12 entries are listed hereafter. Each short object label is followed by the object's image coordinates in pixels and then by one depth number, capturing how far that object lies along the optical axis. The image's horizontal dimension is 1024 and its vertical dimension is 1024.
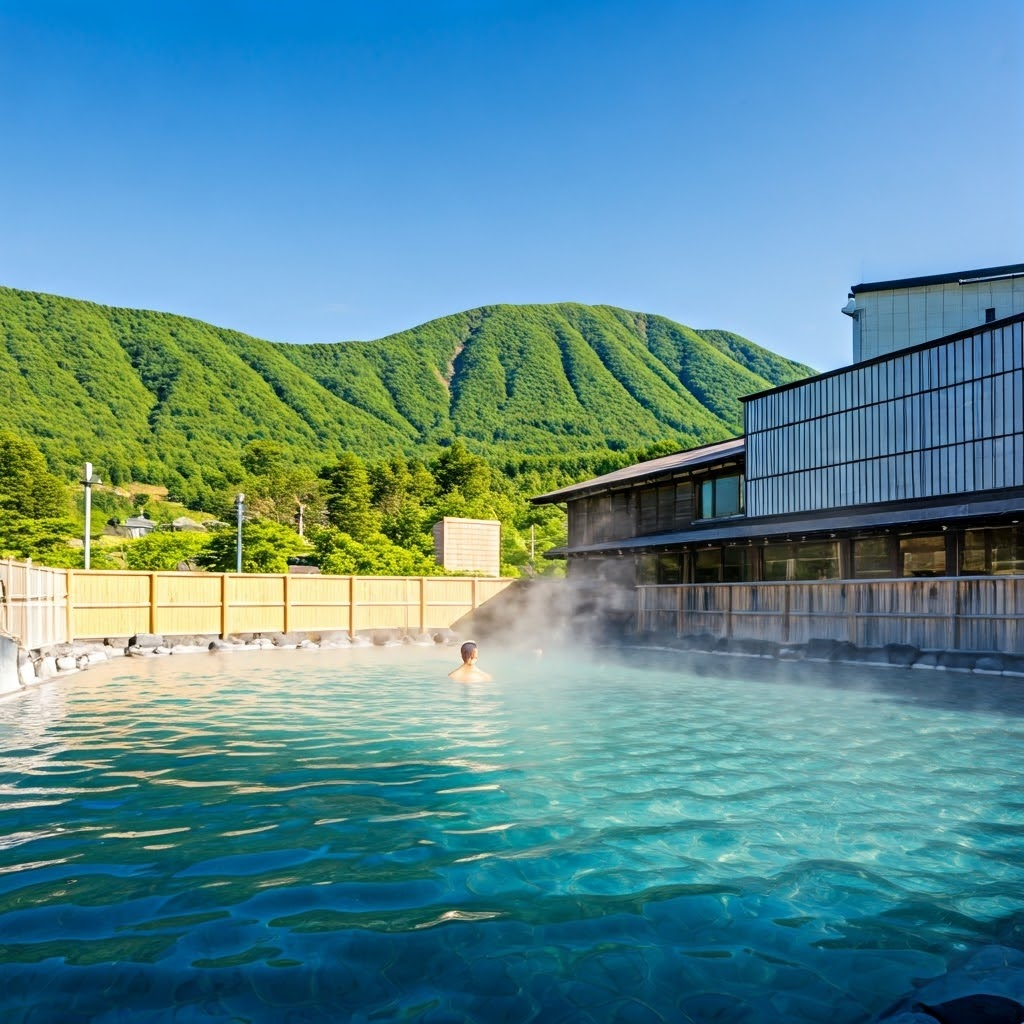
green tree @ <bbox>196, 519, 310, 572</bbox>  40.03
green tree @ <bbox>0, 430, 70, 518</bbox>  61.66
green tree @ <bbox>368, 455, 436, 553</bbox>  73.34
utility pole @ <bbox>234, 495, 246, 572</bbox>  29.48
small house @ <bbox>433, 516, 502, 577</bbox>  47.50
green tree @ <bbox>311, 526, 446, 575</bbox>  39.59
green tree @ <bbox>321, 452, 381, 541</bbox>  68.25
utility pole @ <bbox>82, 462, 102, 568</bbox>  22.05
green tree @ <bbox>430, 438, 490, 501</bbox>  77.44
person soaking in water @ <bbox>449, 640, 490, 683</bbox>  13.95
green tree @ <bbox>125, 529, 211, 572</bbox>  54.12
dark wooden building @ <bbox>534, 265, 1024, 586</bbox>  18.23
